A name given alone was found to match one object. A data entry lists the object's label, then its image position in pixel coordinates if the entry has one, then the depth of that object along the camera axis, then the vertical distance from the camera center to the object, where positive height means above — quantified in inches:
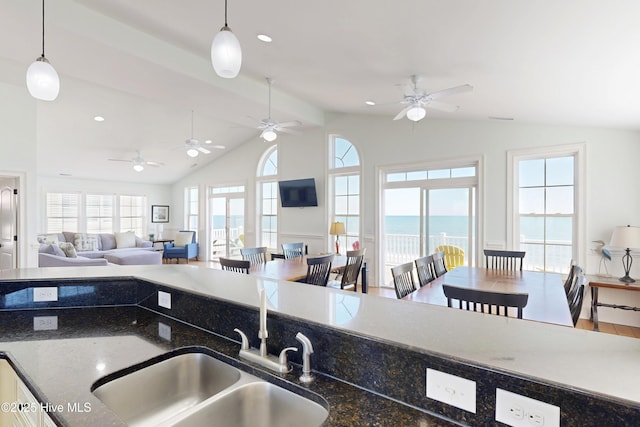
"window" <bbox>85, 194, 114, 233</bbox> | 359.6 -1.1
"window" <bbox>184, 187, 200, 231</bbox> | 390.6 +4.1
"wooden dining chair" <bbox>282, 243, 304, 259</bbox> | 196.7 -23.1
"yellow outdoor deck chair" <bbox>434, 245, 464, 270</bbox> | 200.7 -26.1
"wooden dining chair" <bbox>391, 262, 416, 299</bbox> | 100.7 -21.7
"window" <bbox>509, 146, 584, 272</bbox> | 166.1 +3.8
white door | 184.5 -9.4
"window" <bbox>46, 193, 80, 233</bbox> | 332.5 -1.2
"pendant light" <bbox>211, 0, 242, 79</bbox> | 69.6 +33.9
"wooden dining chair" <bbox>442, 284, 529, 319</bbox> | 70.6 -18.8
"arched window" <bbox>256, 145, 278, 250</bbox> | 302.5 +12.9
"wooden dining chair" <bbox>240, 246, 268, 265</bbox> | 172.9 -23.1
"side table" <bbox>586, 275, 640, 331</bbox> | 139.9 -31.3
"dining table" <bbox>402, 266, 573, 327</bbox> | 79.5 -23.5
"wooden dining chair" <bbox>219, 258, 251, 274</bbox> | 126.0 -20.7
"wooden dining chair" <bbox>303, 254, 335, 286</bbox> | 128.9 -23.3
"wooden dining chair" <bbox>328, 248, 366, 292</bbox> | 149.9 -26.2
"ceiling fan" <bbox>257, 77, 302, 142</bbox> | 170.0 +44.9
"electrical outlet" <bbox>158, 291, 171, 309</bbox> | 66.5 -17.9
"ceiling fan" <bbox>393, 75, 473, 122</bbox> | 132.6 +45.4
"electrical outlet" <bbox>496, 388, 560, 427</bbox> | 27.8 -17.2
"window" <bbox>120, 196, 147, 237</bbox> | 386.3 -3.4
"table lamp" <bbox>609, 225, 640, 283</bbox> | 134.9 -10.2
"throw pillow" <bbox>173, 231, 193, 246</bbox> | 363.9 -29.4
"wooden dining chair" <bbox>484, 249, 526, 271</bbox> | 151.2 -22.6
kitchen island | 28.5 -14.5
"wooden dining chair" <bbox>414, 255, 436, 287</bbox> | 120.9 -22.0
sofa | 234.7 -34.3
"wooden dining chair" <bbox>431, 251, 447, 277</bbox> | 137.8 -22.0
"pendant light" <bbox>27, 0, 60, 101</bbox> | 73.6 +29.4
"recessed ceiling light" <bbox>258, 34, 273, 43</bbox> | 123.1 +65.4
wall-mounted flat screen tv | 261.6 +15.7
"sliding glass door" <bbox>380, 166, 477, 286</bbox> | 198.7 -2.1
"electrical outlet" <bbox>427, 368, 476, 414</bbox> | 31.3 -17.2
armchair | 358.9 -40.7
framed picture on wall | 405.1 -2.1
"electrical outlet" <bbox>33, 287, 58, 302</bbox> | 71.9 -18.1
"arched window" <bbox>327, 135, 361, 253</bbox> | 247.4 +19.6
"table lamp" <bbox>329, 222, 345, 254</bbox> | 235.8 -11.9
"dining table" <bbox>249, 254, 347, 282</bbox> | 125.3 -24.0
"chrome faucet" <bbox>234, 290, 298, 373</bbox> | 42.9 -19.6
